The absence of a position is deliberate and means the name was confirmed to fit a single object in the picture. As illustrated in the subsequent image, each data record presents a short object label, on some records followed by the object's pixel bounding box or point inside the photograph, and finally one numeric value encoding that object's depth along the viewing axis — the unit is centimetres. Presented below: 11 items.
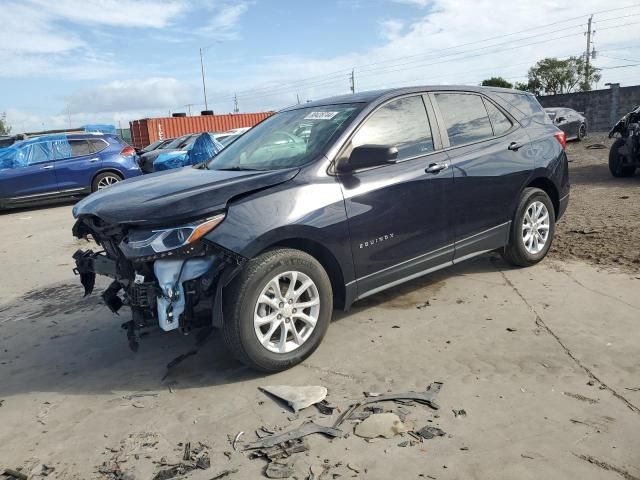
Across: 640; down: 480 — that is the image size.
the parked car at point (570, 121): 1961
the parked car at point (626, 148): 1034
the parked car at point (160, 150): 1577
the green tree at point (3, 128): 6462
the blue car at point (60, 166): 1226
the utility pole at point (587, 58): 4983
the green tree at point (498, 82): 4322
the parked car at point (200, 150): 1143
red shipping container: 2931
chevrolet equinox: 339
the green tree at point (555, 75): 4766
